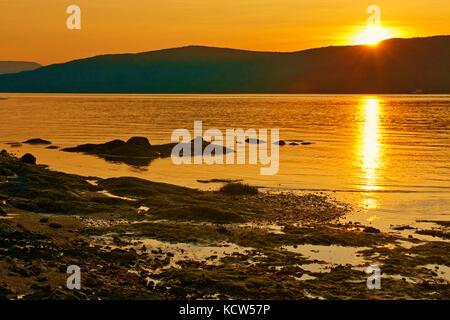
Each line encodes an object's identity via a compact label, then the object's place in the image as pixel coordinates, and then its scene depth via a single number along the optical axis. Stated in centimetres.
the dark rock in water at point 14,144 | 6598
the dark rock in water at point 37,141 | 6869
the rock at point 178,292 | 1599
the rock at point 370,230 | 2478
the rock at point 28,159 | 4331
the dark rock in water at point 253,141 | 7416
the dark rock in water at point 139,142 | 5974
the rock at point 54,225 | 2258
